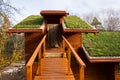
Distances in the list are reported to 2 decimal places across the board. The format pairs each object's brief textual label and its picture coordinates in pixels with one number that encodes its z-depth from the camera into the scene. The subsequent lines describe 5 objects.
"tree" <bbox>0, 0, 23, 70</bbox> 6.97
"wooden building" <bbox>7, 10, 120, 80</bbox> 4.16
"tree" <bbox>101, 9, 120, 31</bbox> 17.06
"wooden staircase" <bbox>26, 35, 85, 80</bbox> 2.14
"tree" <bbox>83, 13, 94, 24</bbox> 18.32
